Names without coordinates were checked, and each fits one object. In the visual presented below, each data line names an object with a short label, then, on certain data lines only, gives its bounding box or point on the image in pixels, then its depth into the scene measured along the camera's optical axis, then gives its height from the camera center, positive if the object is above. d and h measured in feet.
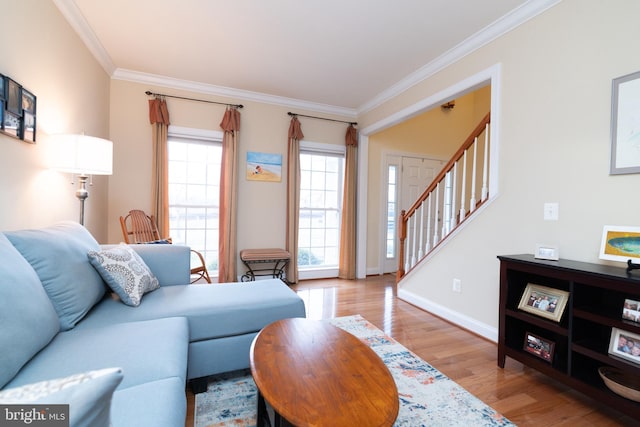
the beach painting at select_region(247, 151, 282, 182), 13.21 +2.03
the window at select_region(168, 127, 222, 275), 12.38 +0.81
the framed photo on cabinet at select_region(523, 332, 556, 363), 5.76 -2.76
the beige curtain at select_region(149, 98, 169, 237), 11.50 +1.71
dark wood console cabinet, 4.73 -2.12
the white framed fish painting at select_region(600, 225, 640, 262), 5.27 -0.47
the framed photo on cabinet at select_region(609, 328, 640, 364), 4.59 -2.12
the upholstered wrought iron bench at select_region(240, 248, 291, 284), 12.43 -2.50
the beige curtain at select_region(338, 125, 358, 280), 14.66 -0.13
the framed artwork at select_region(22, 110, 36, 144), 6.10 +1.67
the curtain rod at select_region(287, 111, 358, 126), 13.79 +4.76
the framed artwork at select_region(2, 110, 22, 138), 5.53 +1.58
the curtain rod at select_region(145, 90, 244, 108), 11.54 +4.71
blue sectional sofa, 2.72 -1.95
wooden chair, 10.71 -0.94
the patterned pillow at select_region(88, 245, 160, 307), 5.40 -1.36
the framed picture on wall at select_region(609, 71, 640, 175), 5.40 +1.88
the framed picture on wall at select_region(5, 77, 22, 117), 5.54 +2.15
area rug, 4.79 -3.55
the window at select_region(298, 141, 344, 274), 14.64 +0.29
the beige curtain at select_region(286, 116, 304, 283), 13.58 +0.57
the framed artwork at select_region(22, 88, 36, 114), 6.06 +2.23
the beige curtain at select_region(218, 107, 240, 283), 12.41 +0.30
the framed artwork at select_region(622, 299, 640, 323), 4.59 -1.52
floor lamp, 6.82 +1.24
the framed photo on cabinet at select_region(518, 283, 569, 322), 5.64 -1.79
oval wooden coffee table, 2.92 -2.11
